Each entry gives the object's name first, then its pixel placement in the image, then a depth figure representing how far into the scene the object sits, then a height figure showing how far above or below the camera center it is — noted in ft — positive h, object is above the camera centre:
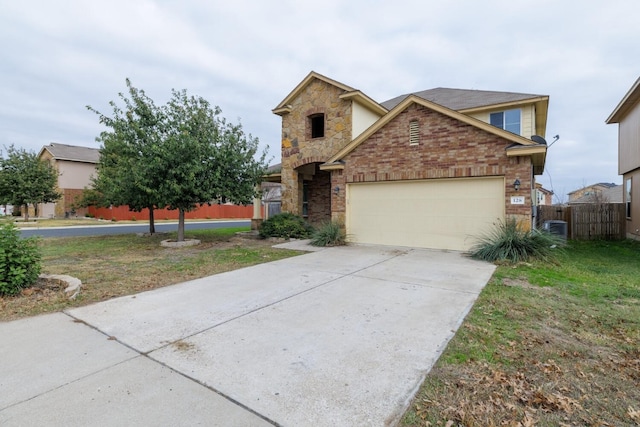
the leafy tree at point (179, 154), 35.04 +6.09
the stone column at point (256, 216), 54.62 -1.42
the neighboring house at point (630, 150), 41.31 +7.64
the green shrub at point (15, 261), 16.51 -2.75
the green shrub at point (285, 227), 44.55 -2.74
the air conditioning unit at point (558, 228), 40.68 -2.80
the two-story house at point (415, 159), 30.99 +5.10
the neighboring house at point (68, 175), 105.81 +11.33
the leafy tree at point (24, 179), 81.35 +7.70
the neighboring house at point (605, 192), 110.42 +5.37
